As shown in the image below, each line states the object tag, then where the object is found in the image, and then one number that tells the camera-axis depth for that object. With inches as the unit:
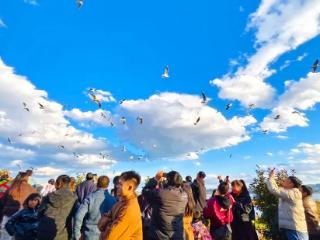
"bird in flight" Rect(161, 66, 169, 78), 276.9
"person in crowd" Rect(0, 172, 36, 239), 191.7
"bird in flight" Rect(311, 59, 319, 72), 235.3
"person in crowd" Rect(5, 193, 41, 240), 152.4
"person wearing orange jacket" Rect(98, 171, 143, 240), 97.1
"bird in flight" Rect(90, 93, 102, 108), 311.1
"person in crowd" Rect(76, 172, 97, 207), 201.6
